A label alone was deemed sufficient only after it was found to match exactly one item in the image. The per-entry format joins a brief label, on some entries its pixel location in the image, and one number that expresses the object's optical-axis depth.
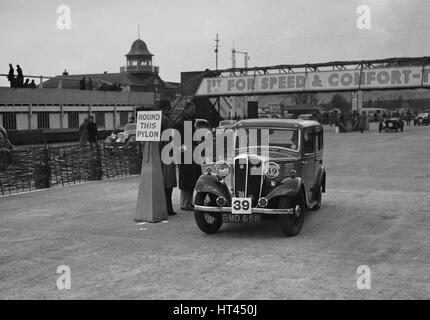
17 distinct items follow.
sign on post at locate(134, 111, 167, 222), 10.00
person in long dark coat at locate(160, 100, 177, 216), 10.58
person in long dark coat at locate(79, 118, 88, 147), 25.28
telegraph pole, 91.45
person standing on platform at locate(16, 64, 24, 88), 34.87
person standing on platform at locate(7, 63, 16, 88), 33.63
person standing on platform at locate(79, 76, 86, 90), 43.03
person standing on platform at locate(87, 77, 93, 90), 44.83
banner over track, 36.44
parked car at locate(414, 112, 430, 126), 70.75
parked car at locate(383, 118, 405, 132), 48.41
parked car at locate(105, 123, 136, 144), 27.93
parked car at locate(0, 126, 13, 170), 14.10
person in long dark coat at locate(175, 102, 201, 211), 10.83
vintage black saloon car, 8.55
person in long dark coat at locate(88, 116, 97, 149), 26.09
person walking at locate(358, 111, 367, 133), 50.84
